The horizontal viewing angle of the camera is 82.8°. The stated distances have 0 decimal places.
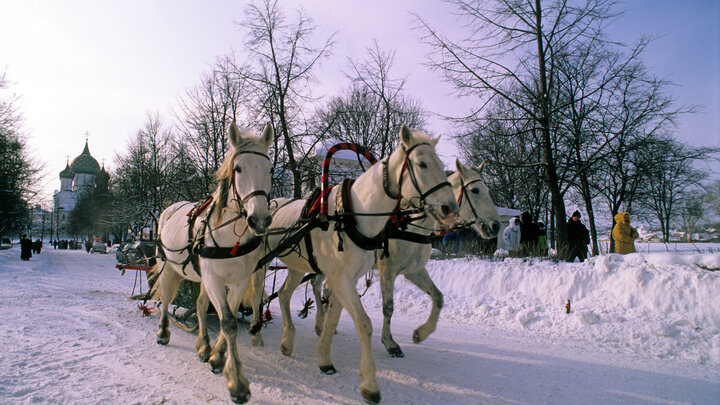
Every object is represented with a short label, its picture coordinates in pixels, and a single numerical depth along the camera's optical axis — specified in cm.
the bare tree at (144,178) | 2334
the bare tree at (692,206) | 2708
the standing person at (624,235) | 892
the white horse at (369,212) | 345
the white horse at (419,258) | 496
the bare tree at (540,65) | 1150
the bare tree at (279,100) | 1527
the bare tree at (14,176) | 2107
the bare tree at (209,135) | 1715
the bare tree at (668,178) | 1078
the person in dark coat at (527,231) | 1064
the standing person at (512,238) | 1102
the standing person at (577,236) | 998
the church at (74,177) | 8312
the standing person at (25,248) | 2298
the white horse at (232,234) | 336
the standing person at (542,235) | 1145
